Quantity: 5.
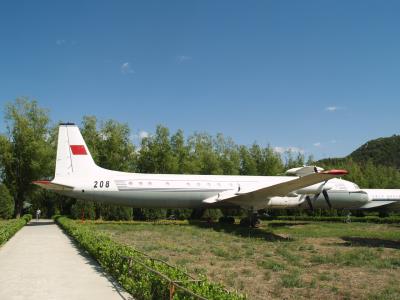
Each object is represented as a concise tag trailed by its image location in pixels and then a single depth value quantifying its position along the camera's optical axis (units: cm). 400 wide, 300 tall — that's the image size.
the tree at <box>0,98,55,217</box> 4169
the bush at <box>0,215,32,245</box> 1767
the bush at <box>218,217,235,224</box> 3194
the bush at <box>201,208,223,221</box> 4081
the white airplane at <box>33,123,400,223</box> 2589
